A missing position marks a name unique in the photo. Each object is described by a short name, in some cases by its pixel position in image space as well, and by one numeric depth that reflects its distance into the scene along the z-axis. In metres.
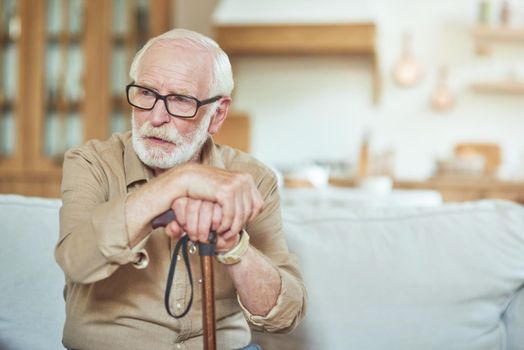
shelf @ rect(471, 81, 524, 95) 5.57
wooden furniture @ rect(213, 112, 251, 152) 5.57
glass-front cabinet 4.79
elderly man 1.16
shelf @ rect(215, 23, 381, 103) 5.23
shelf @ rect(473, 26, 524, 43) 5.46
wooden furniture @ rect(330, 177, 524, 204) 4.83
